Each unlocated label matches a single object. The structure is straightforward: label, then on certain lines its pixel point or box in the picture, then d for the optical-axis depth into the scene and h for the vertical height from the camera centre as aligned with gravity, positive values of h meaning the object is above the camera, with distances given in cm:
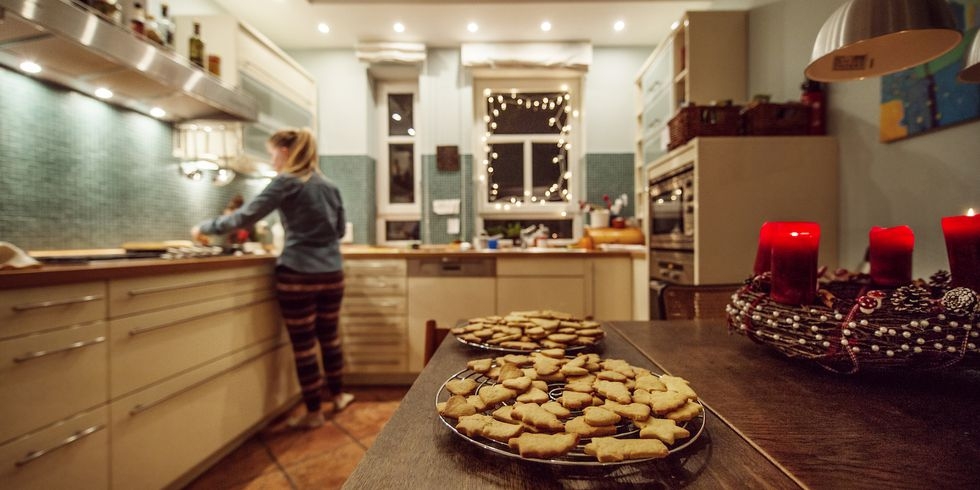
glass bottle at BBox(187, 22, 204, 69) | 239 +109
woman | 219 +0
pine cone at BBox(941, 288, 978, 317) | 54 -8
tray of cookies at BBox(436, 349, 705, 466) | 38 -19
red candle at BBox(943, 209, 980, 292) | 62 -2
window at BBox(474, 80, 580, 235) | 401 +89
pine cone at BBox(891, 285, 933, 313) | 56 -8
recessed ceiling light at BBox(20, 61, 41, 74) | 167 +70
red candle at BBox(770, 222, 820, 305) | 69 -4
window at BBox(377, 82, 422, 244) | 402 +73
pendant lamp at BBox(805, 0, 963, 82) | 77 +40
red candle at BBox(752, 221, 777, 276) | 80 -3
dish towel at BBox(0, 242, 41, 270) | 120 -5
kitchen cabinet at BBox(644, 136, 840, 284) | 201 +22
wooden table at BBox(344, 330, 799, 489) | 37 -21
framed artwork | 126 +48
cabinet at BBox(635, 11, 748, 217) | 273 +118
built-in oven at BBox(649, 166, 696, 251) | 223 +17
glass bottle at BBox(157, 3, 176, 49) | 219 +112
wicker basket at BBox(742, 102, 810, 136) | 205 +58
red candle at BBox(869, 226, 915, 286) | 75 -3
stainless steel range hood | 141 +72
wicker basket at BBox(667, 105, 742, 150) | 214 +60
